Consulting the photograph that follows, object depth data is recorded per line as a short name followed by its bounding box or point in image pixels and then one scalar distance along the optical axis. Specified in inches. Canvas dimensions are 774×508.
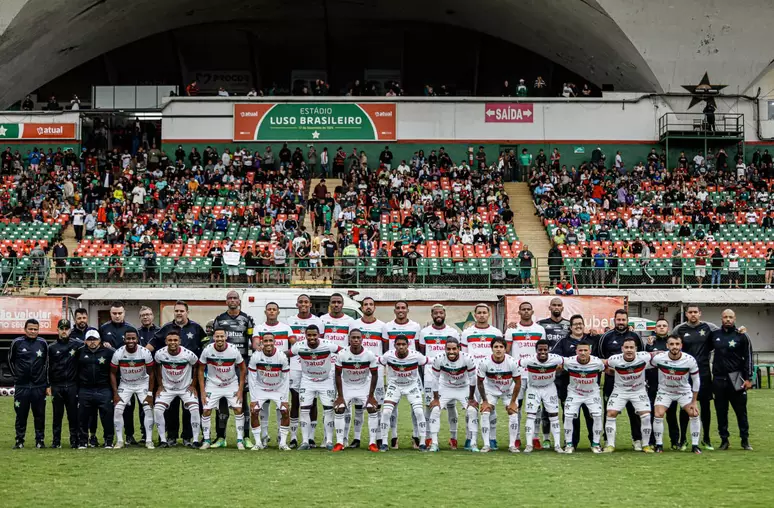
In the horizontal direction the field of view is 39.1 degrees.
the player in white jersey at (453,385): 620.1
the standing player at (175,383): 623.8
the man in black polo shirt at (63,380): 635.5
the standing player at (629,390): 621.9
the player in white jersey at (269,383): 623.2
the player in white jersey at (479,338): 671.1
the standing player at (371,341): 633.0
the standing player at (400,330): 655.8
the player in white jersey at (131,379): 625.6
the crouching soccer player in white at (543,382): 625.0
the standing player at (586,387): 625.9
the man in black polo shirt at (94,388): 629.0
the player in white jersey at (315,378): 624.7
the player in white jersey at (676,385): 622.2
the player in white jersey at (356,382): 616.1
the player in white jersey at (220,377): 625.0
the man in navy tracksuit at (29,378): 637.9
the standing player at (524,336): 689.0
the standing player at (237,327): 657.6
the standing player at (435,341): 645.3
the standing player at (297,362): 634.2
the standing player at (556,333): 650.2
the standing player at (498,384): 620.4
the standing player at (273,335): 636.1
